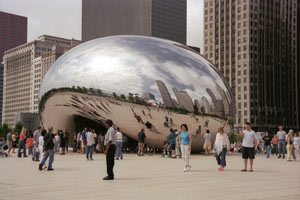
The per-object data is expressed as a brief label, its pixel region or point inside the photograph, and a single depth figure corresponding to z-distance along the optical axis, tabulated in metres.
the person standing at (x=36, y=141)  19.28
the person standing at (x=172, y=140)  22.45
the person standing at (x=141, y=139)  23.45
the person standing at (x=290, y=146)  20.76
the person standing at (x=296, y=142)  21.14
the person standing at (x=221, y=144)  14.98
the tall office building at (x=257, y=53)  117.44
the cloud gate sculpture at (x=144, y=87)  24.17
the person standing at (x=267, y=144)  24.99
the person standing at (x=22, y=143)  22.86
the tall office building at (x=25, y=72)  163.75
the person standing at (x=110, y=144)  11.66
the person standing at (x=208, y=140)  23.41
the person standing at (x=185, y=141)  14.41
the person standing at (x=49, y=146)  14.50
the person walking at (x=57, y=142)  26.27
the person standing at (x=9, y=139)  26.00
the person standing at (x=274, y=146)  28.07
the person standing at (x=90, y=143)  19.90
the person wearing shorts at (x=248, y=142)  14.67
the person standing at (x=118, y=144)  19.92
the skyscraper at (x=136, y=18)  156.88
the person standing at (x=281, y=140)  22.45
